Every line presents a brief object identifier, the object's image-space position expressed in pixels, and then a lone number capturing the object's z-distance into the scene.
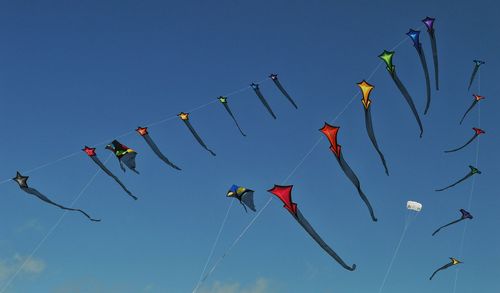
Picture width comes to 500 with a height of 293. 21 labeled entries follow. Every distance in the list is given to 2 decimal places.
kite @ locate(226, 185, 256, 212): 30.19
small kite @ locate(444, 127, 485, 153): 33.94
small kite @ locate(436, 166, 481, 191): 36.22
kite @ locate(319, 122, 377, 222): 22.70
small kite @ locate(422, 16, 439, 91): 26.33
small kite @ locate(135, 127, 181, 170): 30.62
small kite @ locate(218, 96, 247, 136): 34.19
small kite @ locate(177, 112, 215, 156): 33.16
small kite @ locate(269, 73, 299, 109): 33.28
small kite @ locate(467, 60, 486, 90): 32.16
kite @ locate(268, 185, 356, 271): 20.88
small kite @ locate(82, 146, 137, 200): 29.05
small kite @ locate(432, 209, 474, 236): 36.62
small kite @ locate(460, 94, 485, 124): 33.31
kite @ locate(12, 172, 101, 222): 28.09
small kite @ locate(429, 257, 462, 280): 37.90
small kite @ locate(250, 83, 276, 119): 33.72
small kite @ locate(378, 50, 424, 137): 25.23
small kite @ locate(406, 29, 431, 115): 26.23
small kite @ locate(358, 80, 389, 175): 24.07
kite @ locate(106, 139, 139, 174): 29.39
